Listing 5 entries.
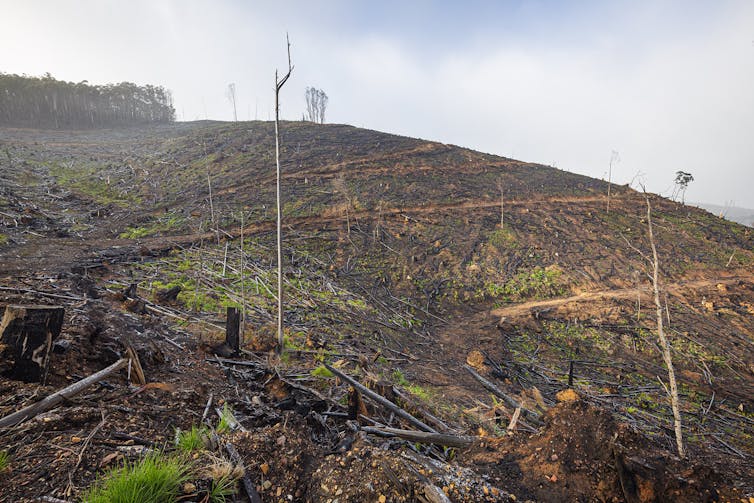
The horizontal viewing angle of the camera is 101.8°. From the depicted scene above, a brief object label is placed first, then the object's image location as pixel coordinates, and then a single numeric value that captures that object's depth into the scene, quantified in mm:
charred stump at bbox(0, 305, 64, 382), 3523
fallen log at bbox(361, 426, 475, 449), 4168
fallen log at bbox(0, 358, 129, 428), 2730
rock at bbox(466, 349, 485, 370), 10188
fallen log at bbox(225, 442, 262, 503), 2486
